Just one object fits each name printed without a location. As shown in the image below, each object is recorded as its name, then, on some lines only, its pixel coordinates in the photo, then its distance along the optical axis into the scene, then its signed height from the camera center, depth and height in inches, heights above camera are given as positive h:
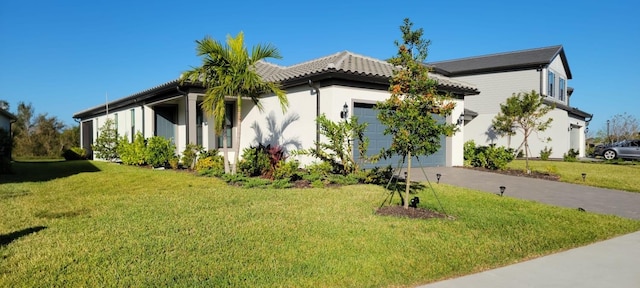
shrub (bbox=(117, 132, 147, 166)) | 646.5 -4.9
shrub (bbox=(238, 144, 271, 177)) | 468.1 -18.1
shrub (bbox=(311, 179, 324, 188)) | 386.9 -36.0
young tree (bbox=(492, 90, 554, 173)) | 768.3 +68.5
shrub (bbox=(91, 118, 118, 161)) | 798.5 +7.1
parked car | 929.5 -8.8
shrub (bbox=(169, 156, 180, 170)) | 595.5 -21.0
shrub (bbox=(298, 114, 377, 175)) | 422.6 +2.9
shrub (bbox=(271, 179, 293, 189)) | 386.3 -35.9
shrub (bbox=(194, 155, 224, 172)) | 524.4 -20.4
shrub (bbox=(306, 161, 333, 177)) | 424.8 -23.4
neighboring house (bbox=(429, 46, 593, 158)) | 976.9 +151.5
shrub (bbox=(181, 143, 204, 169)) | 563.8 -7.0
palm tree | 435.2 +90.1
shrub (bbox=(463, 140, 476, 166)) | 624.7 -8.0
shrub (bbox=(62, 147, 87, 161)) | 933.6 -13.0
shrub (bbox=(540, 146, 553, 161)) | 904.2 -14.6
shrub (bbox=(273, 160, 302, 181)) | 431.2 -26.9
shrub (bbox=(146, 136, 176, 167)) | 605.6 -4.4
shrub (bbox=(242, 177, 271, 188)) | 391.5 -35.5
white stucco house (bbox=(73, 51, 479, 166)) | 488.1 +60.8
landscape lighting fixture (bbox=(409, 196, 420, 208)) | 278.0 -38.9
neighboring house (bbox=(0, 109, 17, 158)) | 878.6 +72.5
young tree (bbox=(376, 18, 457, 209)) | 256.2 +27.9
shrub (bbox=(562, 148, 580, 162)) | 873.0 -21.7
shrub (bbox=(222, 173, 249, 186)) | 419.2 -33.7
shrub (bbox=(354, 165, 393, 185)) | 410.3 -30.9
